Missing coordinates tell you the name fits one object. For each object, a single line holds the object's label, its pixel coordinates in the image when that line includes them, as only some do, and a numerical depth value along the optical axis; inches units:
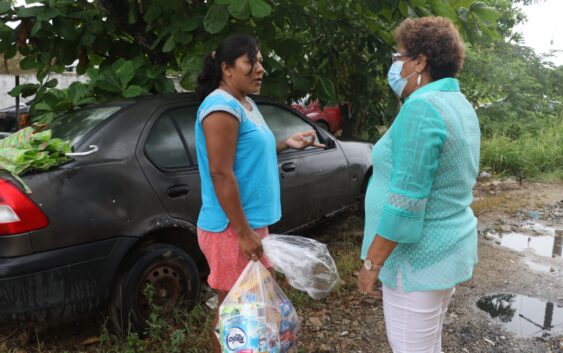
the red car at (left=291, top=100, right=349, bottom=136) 454.8
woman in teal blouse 61.8
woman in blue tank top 74.8
